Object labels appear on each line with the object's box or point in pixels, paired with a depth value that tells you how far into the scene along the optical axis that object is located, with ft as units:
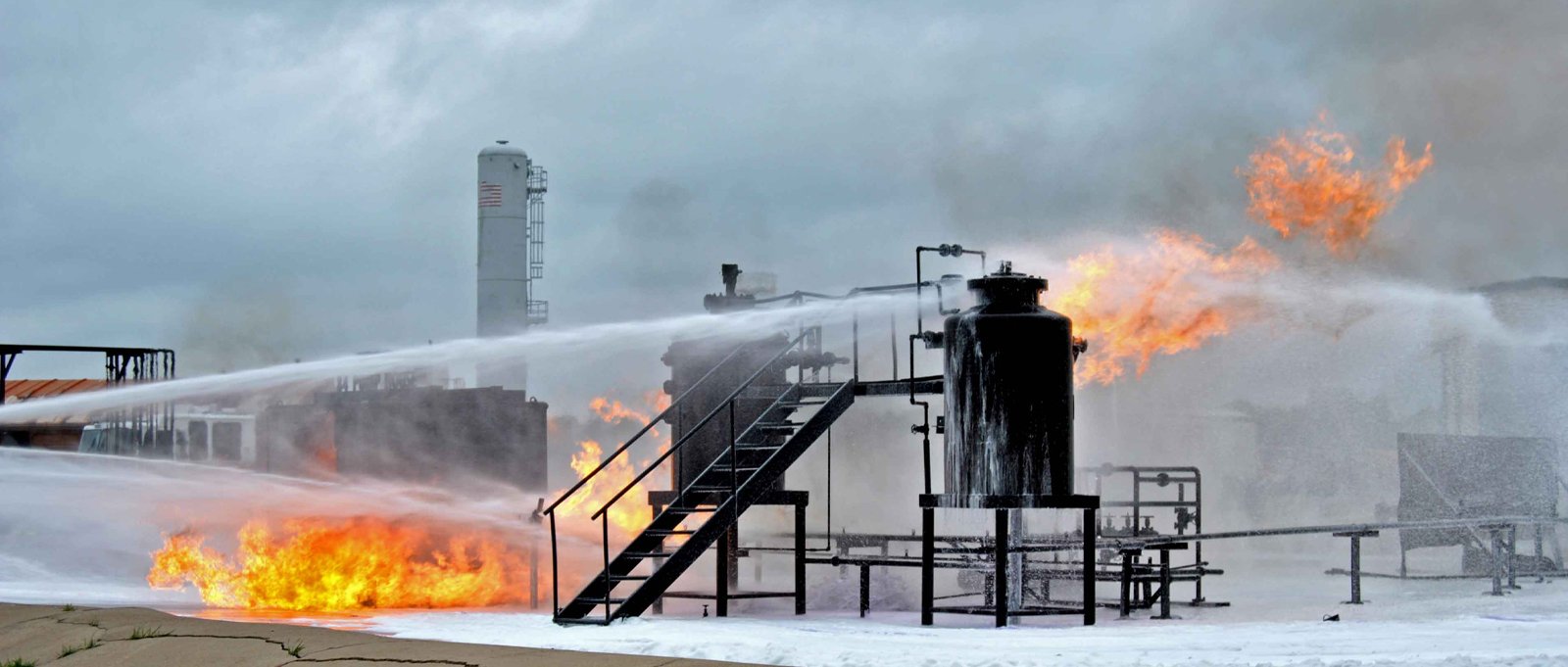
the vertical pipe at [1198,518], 82.33
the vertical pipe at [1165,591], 69.36
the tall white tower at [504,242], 167.02
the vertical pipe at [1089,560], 63.41
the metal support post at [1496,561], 71.87
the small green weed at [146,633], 59.67
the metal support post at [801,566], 76.24
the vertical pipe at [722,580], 71.20
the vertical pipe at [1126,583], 68.23
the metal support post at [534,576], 87.20
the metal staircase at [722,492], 66.33
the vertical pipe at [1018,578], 74.43
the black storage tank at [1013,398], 64.34
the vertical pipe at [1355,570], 70.49
